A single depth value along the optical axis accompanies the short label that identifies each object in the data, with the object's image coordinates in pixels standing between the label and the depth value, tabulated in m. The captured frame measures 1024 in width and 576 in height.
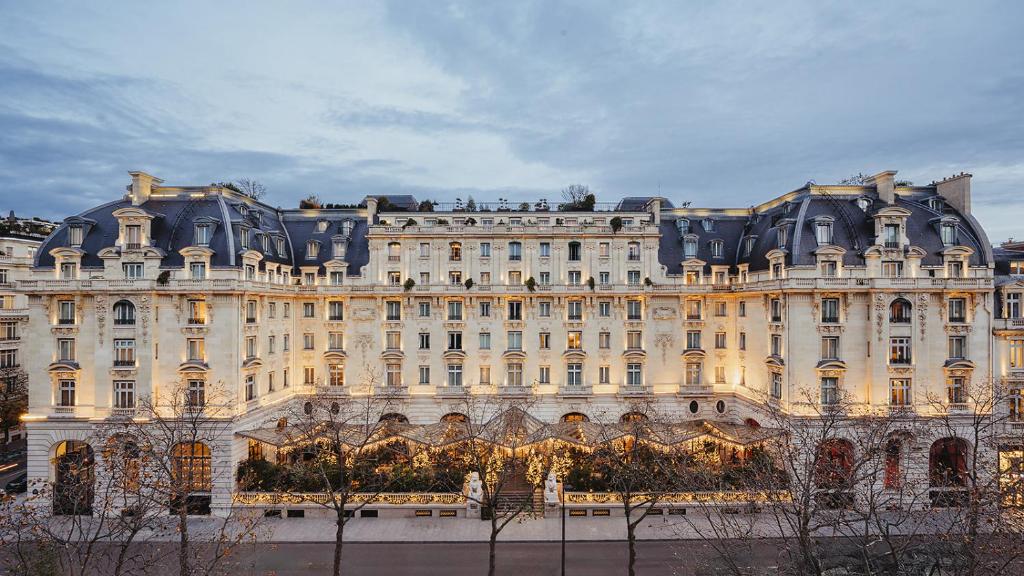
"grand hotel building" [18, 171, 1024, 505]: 44.03
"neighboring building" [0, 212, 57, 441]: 61.44
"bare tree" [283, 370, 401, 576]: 40.72
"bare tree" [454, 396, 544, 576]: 36.38
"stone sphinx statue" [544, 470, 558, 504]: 42.00
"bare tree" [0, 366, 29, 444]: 57.97
